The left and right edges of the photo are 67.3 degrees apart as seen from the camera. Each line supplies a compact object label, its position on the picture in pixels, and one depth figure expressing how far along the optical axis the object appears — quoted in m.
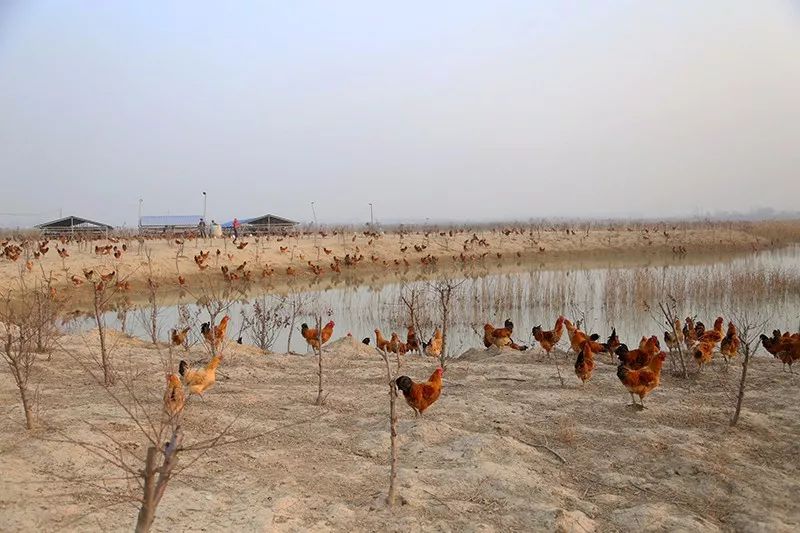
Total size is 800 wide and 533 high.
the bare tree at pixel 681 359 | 8.63
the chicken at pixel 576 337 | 9.77
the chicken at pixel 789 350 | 8.61
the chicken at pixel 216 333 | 9.43
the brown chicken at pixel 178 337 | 11.08
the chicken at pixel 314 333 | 11.07
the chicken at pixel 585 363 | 7.96
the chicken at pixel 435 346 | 11.36
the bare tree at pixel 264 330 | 12.76
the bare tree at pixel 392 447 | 4.49
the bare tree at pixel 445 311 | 9.09
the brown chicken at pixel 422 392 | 6.46
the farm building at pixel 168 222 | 47.14
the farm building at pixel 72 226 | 41.47
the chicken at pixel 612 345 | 10.02
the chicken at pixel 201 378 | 6.77
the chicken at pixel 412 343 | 11.72
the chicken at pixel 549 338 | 10.05
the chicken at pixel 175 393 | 5.05
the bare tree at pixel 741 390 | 6.20
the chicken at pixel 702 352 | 8.72
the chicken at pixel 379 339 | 10.72
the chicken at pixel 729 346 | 9.19
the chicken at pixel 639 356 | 7.82
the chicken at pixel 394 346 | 10.41
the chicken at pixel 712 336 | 9.34
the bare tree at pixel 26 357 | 5.70
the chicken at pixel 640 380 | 6.96
